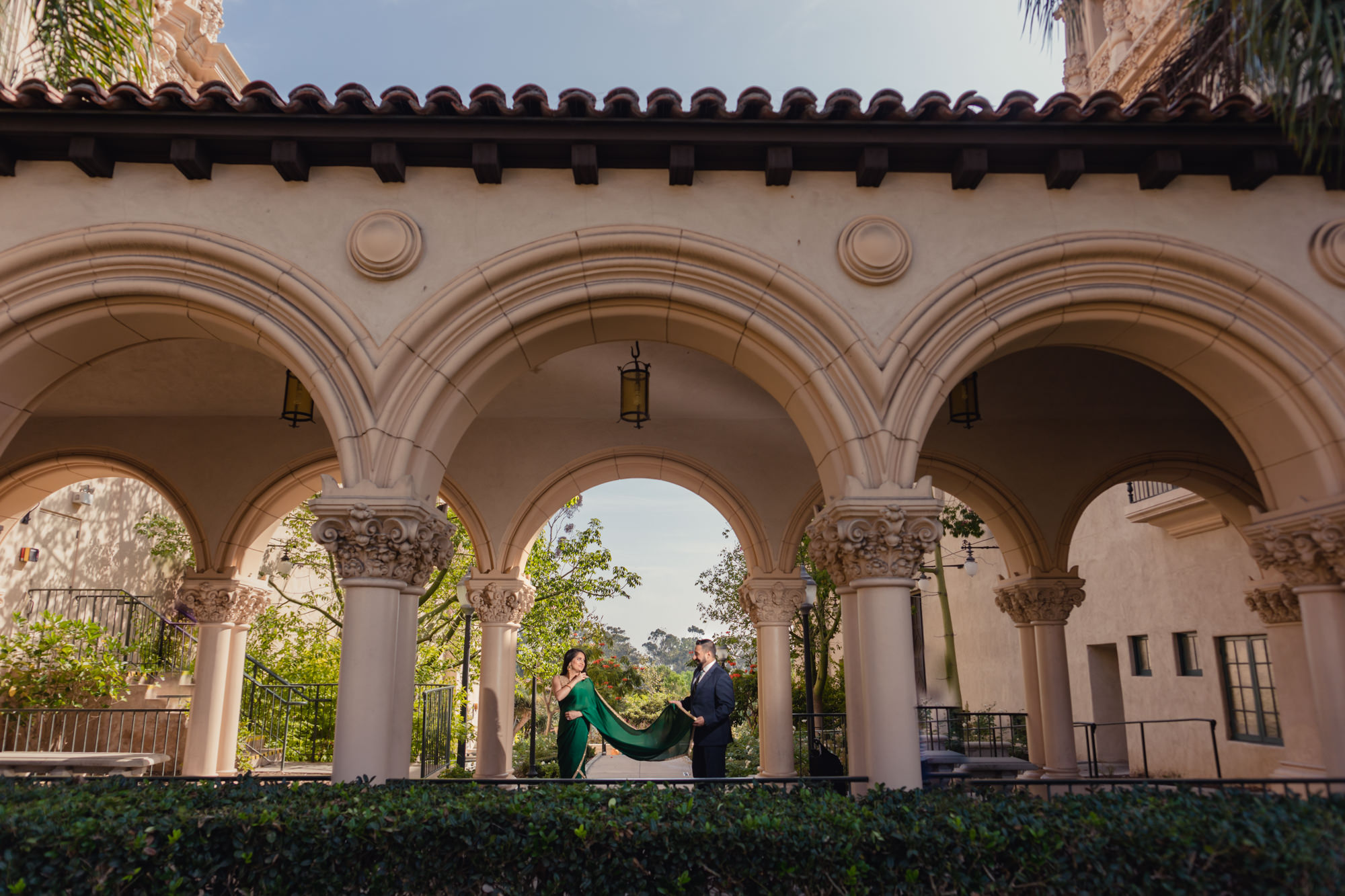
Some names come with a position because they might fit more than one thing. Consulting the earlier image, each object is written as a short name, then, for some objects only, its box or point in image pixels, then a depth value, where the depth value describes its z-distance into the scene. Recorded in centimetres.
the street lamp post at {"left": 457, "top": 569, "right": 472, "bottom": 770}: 1243
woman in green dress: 782
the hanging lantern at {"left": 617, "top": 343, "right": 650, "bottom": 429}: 741
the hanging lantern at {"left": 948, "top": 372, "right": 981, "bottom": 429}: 762
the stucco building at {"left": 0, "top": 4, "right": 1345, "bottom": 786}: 543
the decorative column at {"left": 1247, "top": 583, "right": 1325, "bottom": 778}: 689
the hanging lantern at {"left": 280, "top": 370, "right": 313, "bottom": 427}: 740
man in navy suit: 756
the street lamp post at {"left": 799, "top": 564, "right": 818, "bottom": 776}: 956
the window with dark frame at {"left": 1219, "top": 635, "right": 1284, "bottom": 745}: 1202
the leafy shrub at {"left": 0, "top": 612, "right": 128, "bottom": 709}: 1080
